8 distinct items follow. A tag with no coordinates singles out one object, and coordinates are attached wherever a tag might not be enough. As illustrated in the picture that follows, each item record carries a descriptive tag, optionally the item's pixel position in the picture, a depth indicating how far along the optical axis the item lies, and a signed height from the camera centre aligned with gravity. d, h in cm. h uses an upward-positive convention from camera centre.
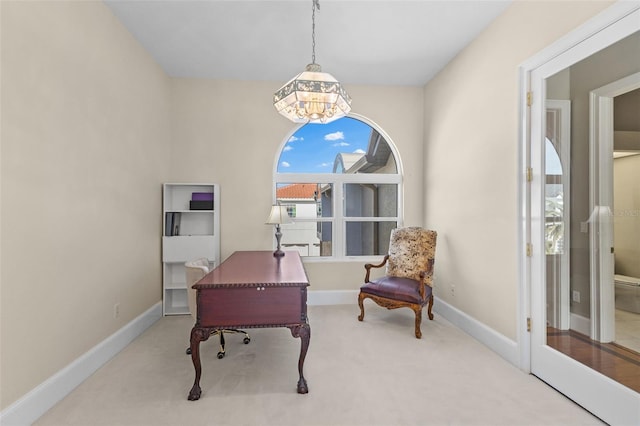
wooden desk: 204 -61
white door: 184 -20
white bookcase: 379 -24
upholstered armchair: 325 -72
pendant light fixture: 227 +87
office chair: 261 -52
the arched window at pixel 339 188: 437 +37
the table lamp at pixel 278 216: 361 -2
